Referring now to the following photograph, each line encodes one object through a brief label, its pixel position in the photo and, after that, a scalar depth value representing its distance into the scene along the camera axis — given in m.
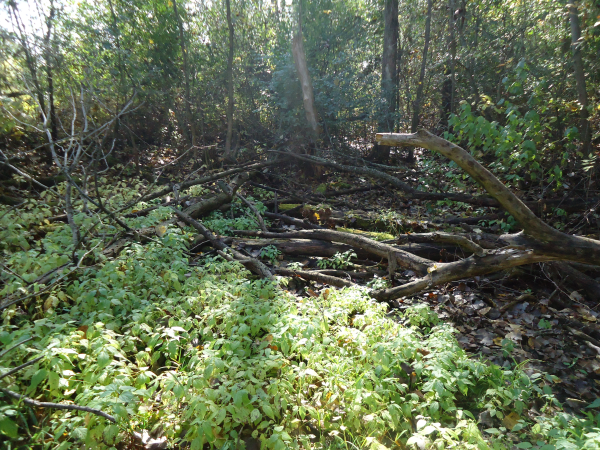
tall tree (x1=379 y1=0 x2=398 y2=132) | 10.57
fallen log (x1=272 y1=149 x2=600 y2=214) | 5.67
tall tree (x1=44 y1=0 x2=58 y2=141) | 7.82
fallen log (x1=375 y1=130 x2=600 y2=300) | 3.47
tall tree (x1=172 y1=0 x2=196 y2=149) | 8.92
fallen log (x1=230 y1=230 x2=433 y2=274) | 4.43
